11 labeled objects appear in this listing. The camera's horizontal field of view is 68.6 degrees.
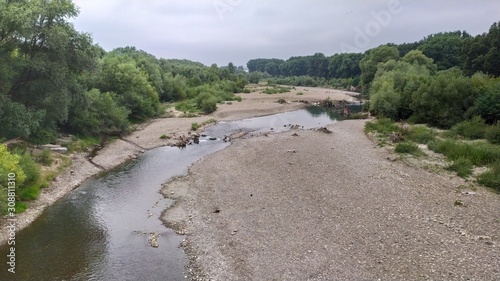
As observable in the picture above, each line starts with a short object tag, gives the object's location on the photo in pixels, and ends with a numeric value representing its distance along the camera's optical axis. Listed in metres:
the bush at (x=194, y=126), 55.64
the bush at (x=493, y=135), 35.19
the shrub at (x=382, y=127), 47.53
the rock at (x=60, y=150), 34.56
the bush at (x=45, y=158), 30.78
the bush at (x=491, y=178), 25.33
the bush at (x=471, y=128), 38.30
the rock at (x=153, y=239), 20.38
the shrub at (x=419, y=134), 39.59
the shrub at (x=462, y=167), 28.20
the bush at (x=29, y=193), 25.02
